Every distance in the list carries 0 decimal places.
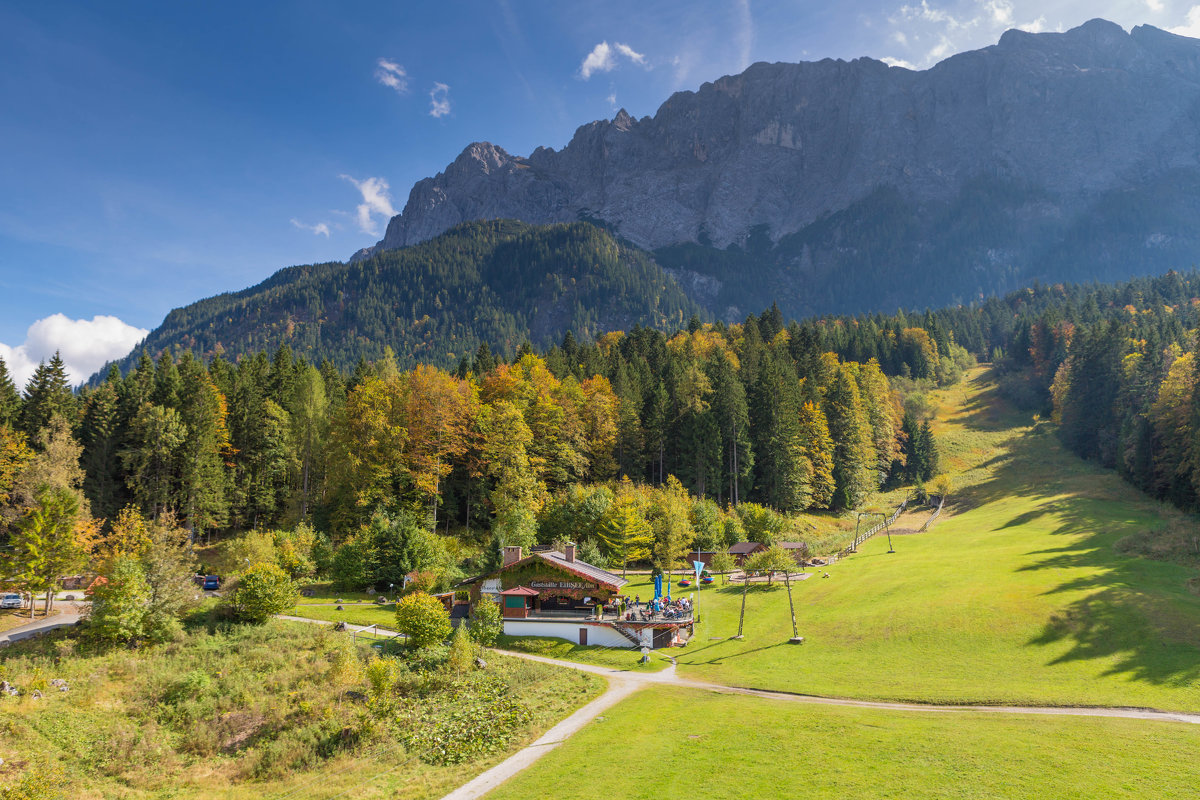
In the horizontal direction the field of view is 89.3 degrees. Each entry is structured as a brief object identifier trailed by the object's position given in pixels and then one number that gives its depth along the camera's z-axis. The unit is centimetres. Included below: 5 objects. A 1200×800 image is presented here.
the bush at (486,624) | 4681
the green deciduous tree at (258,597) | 4544
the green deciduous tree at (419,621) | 4222
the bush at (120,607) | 3975
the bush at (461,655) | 3978
